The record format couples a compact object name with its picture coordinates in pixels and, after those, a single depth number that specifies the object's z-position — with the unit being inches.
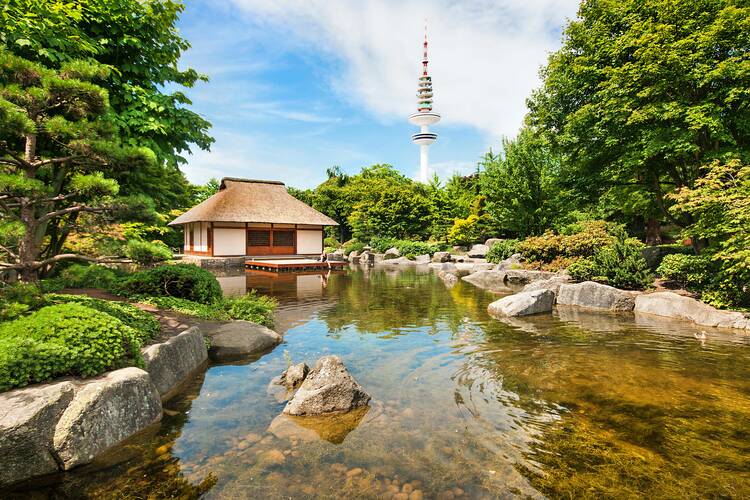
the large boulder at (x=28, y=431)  124.6
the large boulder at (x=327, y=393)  186.2
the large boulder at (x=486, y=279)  689.6
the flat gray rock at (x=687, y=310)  351.3
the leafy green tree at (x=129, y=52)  246.2
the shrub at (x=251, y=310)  346.3
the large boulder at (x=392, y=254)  1289.4
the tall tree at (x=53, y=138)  191.5
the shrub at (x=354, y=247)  1449.3
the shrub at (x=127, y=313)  214.1
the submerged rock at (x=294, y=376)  218.4
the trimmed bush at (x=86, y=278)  314.0
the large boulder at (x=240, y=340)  269.6
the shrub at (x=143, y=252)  235.8
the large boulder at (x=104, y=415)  136.3
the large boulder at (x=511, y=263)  789.2
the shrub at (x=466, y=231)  1256.8
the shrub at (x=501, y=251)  894.4
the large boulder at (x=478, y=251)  1134.4
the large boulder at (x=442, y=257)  1094.1
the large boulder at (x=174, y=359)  199.3
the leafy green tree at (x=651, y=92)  436.1
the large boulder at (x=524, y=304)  417.4
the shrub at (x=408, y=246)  1268.5
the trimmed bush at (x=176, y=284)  326.6
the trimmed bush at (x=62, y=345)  145.4
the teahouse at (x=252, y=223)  1017.5
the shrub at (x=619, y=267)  487.8
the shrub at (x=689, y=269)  415.8
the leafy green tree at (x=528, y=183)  943.0
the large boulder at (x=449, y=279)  693.2
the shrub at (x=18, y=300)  172.9
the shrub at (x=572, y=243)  619.8
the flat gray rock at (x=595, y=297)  440.8
